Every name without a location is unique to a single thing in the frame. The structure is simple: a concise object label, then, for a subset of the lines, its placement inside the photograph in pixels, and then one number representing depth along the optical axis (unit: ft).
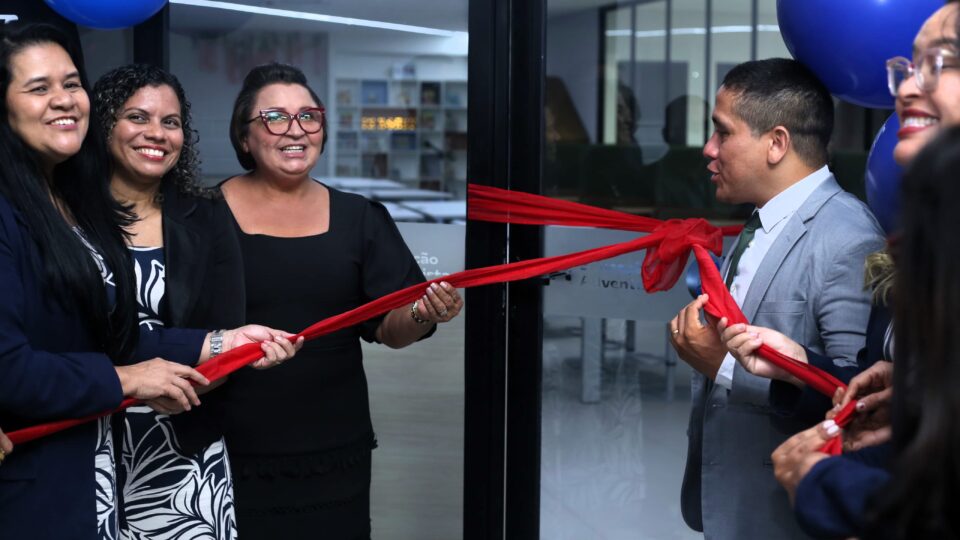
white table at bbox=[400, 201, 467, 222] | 11.17
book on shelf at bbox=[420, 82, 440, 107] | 11.10
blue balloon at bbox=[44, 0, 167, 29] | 9.44
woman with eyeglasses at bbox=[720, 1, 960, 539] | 4.00
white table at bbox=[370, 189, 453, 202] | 11.25
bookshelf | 11.14
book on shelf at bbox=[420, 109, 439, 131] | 11.21
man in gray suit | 7.33
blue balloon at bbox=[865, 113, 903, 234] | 7.10
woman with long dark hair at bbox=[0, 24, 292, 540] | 6.83
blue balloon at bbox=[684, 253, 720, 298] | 9.23
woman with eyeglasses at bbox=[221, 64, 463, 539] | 9.45
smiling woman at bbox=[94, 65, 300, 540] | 8.35
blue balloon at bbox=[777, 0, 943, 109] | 7.19
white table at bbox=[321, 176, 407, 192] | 11.39
